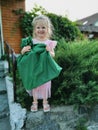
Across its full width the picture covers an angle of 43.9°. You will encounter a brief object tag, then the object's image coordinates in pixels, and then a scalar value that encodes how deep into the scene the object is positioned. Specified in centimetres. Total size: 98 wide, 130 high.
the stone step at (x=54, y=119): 147
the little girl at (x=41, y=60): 147
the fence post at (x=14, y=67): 167
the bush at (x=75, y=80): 152
